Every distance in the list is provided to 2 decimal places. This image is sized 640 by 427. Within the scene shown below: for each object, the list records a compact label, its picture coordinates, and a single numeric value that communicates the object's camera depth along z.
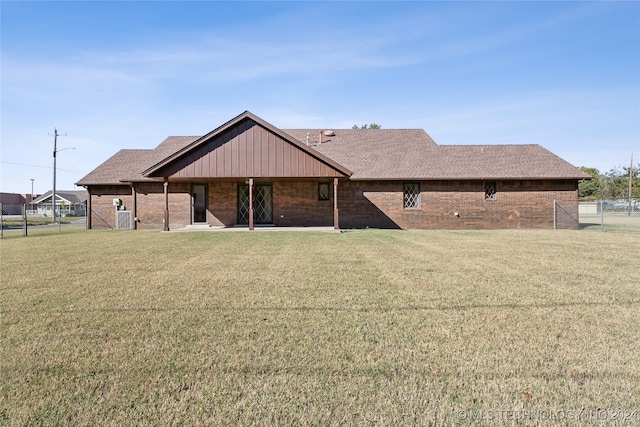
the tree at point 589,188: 62.12
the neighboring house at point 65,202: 59.56
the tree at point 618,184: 52.83
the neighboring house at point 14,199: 68.06
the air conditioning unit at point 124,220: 19.06
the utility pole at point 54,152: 40.36
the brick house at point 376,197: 18.23
